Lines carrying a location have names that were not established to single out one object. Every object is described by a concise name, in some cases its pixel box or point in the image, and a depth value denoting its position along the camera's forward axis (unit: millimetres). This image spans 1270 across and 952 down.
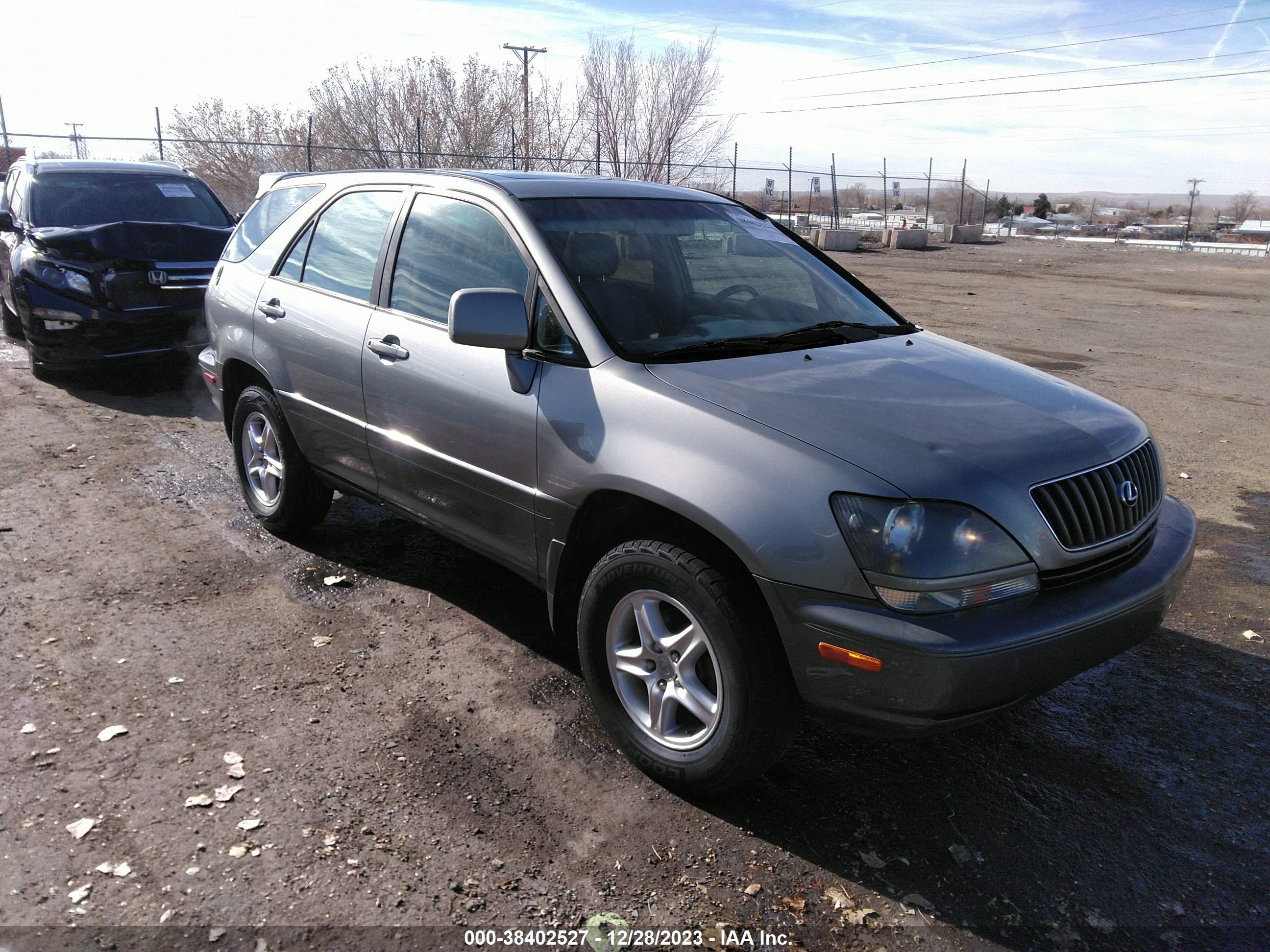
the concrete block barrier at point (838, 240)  31241
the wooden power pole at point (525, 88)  27875
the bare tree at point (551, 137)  27875
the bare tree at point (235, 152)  25391
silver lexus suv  2494
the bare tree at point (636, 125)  28984
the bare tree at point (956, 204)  46422
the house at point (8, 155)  20266
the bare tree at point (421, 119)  27328
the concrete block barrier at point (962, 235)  38438
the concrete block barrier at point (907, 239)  33375
